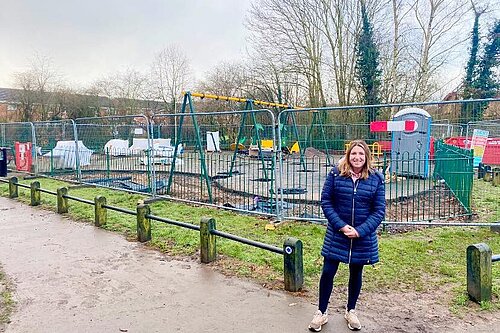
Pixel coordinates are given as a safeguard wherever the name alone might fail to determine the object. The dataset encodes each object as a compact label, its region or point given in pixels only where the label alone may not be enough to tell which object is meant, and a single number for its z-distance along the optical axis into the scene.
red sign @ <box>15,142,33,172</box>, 14.22
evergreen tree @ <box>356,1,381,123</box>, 26.56
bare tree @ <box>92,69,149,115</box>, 31.06
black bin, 13.92
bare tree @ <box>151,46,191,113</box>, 34.31
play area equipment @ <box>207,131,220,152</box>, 16.14
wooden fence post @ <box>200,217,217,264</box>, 5.02
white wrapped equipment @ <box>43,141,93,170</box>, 14.17
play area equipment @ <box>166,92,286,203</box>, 8.73
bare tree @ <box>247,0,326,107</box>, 27.03
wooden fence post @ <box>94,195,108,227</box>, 6.97
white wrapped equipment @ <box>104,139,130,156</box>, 13.54
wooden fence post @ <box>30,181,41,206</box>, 9.05
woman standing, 3.27
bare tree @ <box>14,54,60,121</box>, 28.36
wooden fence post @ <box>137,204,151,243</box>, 6.03
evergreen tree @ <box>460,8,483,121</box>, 26.57
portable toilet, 12.61
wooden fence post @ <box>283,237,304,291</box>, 4.06
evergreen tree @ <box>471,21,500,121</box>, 26.95
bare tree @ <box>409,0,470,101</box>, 25.34
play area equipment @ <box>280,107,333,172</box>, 14.32
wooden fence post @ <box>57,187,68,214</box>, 8.12
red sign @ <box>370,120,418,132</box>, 8.37
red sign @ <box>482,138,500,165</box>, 14.99
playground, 7.95
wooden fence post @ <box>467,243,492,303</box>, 3.65
